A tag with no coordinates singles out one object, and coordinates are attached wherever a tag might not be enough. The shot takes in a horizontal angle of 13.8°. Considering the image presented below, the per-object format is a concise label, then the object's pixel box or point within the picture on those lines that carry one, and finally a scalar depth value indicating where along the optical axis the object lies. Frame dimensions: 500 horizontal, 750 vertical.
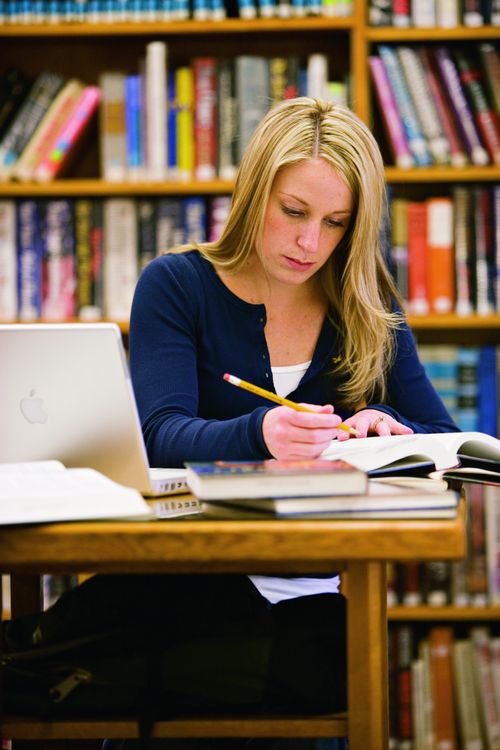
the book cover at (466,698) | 4.12
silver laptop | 2.63
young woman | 3.38
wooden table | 2.19
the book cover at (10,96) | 4.19
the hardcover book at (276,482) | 2.27
